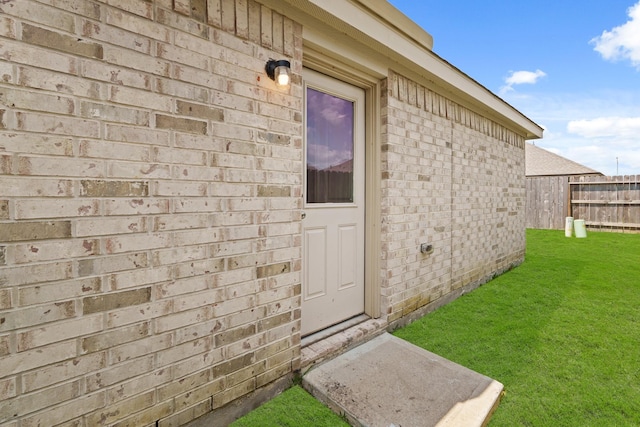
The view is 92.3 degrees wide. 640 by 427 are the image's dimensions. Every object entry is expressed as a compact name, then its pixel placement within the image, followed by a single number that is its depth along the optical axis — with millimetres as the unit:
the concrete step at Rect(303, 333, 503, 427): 1821
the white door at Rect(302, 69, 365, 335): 2631
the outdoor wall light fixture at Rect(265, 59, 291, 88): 1947
